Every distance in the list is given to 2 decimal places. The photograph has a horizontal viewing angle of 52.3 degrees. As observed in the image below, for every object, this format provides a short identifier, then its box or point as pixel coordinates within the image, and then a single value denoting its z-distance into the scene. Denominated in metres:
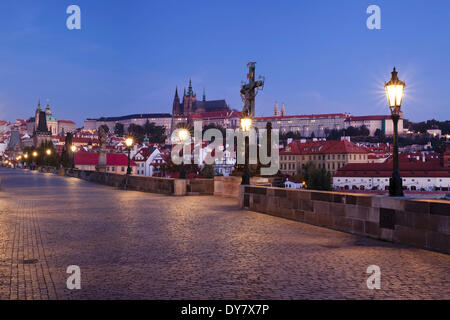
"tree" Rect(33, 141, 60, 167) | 81.24
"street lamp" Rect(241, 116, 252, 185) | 17.23
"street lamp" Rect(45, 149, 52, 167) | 79.25
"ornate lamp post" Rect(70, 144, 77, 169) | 58.26
